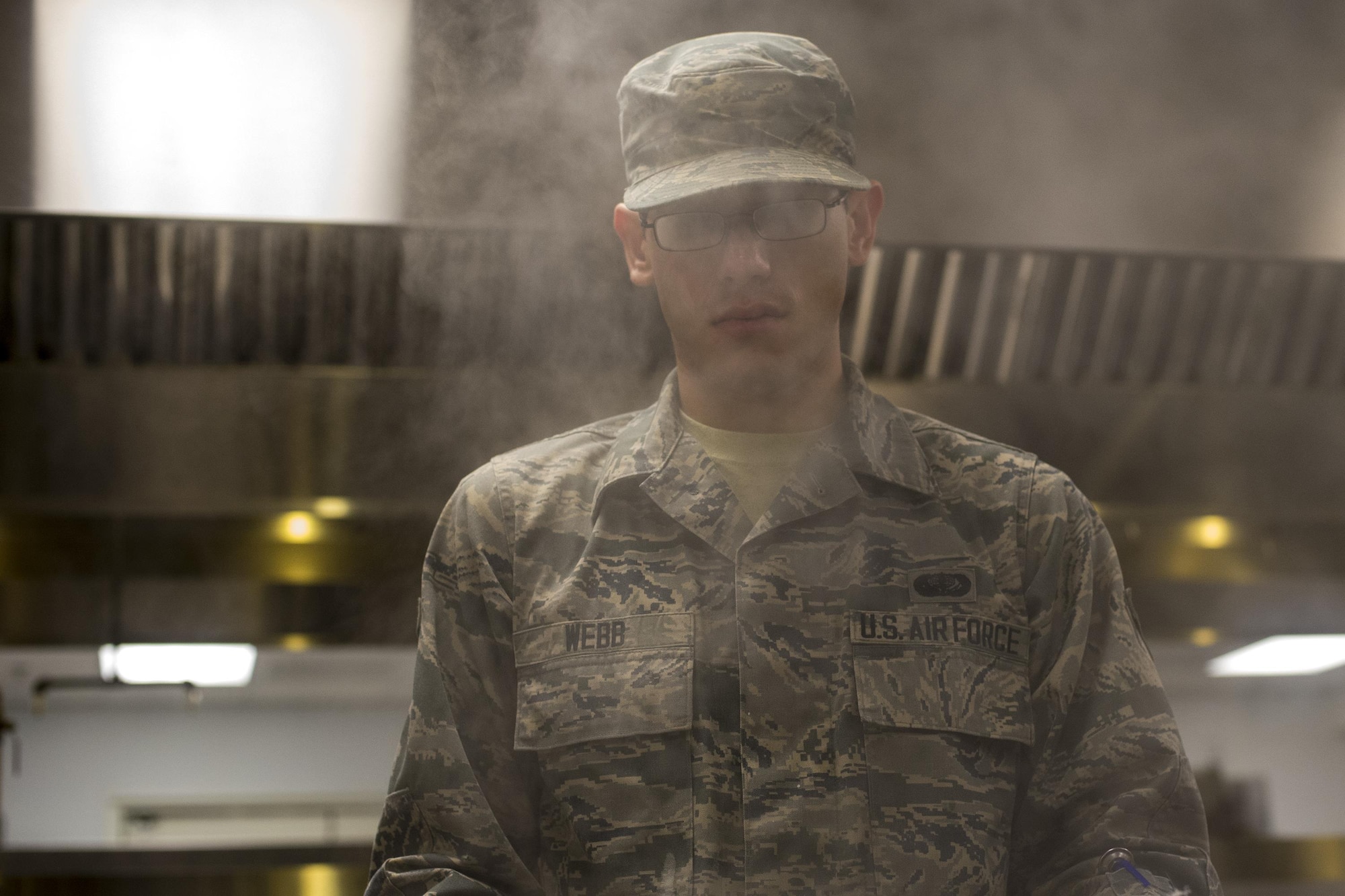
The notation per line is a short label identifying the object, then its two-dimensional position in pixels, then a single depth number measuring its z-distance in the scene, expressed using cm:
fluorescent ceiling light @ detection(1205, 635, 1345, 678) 389
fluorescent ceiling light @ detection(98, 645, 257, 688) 307
